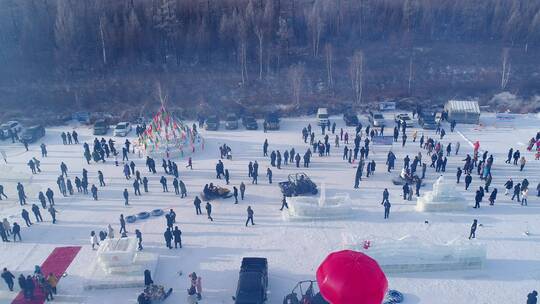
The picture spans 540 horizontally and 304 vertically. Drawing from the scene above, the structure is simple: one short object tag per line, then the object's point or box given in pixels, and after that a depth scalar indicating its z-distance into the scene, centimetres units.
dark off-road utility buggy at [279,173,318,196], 2209
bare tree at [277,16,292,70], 4434
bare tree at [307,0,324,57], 4616
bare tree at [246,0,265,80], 4542
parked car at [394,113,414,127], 3231
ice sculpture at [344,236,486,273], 1648
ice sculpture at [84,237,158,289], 1594
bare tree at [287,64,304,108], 3809
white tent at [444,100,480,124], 3303
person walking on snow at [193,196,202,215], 2033
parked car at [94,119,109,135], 3194
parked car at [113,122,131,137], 3142
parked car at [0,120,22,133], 3197
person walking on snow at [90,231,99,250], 1814
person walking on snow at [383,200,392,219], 1977
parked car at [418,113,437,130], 3175
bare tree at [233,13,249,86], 4272
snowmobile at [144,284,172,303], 1502
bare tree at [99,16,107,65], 4391
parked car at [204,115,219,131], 3259
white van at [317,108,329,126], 3261
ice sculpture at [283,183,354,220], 1991
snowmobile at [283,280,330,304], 1419
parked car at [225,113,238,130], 3275
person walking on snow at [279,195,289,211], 2095
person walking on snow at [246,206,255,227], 1930
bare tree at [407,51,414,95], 4160
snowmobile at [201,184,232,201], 2200
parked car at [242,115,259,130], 3278
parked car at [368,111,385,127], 3256
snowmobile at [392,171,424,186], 2317
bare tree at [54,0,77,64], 4372
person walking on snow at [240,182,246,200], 2156
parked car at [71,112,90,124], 3519
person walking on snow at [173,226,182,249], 1770
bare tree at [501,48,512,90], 4112
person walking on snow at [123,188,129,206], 2141
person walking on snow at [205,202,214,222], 1985
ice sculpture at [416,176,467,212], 2039
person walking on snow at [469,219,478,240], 1798
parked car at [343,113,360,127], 3303
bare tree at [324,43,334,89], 4247
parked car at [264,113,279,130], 3253
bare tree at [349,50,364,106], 3934
